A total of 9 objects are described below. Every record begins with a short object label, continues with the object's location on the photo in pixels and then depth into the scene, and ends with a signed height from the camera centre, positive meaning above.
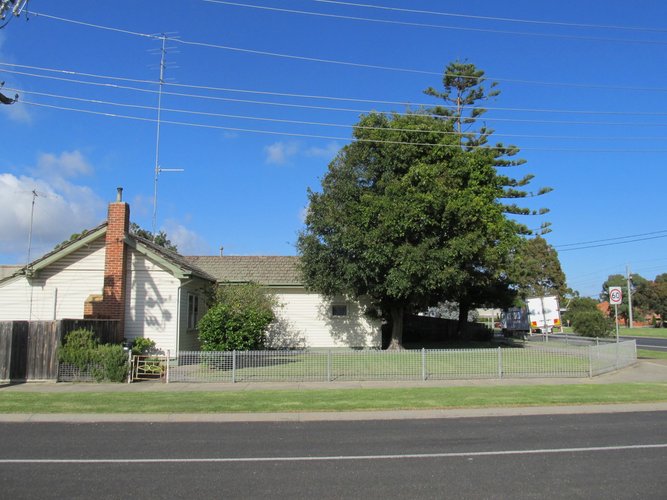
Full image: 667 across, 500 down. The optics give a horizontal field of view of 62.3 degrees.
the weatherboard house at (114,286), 19.45 +0.99
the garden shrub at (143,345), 19.09 -1.10
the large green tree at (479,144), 35.22 +12.31
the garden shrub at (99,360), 15.86 -1.35
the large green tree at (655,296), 93.19 +3.44
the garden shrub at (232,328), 18.05 -0.48
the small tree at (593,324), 25.94 -0.42
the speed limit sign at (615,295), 21.78 +0.80
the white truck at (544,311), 33.06 +0.23
